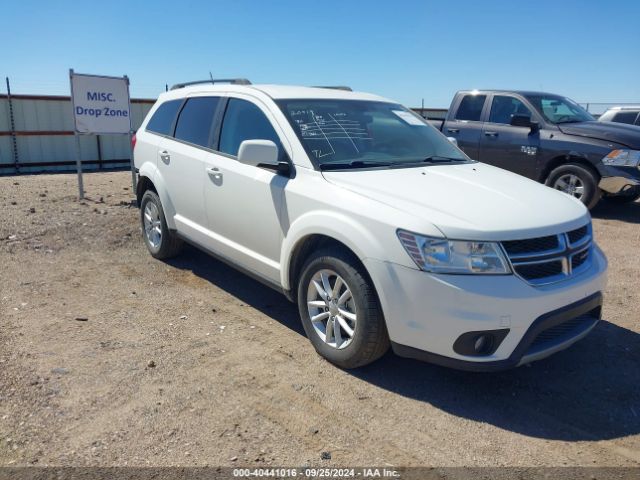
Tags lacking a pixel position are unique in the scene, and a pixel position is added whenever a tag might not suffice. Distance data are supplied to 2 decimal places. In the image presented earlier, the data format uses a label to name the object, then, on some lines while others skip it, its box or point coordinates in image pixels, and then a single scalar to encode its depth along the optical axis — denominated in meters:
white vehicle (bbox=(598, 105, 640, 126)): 13.51
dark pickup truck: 7.85
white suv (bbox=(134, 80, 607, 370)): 3.00
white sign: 9.33
